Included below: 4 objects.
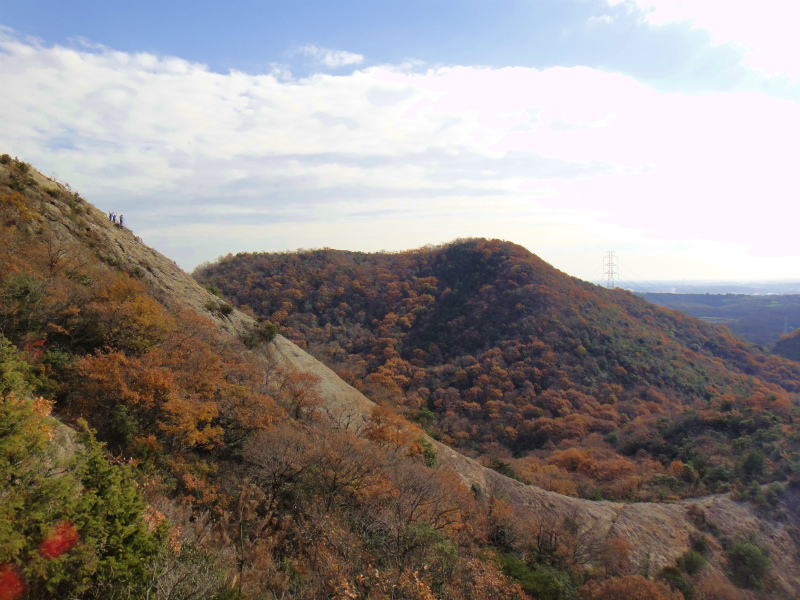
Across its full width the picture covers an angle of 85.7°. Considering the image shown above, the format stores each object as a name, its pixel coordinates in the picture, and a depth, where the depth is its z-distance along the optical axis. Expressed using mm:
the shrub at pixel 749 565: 22906
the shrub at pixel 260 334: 28927
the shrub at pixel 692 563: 23031
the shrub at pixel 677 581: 21172
